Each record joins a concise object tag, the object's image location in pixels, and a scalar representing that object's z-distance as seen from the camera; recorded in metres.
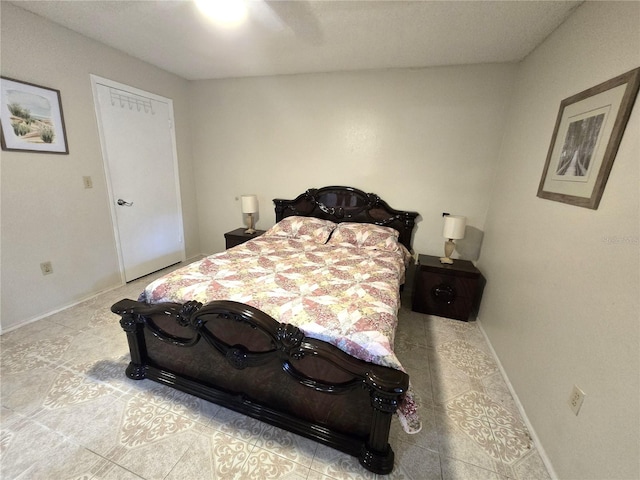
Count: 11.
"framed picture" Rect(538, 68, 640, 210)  1.17
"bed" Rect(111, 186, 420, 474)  1.21
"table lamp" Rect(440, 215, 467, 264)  2.50
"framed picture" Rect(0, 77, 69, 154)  1.96
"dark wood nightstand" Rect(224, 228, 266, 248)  3.25
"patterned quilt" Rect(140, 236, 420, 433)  1.25
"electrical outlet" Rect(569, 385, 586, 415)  1.15
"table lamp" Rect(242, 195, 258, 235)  3.26
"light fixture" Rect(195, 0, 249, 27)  1.76
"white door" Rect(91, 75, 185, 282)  2.67
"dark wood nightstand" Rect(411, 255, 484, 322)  2.47
